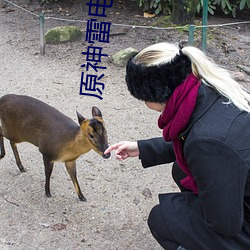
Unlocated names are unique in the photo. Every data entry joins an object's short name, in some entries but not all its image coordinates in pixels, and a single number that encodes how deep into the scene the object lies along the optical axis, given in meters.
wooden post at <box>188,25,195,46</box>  5.11
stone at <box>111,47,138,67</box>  5.57
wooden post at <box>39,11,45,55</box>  5.70
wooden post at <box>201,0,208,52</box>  5.43
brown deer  2.86
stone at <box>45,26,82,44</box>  6.17
